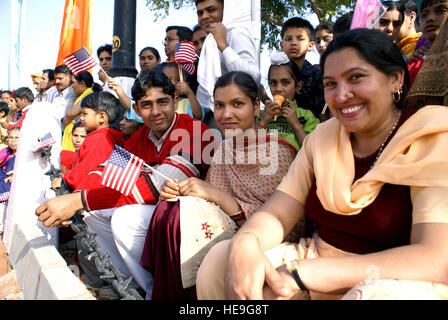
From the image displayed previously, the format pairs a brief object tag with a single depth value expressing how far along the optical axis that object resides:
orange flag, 6.61
